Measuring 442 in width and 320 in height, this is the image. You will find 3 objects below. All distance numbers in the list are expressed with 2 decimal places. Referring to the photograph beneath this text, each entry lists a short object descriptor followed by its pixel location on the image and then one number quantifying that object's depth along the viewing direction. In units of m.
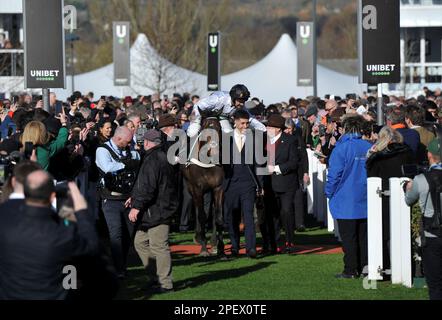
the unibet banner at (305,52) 36.06
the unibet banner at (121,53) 36.06
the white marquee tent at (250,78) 49.84
